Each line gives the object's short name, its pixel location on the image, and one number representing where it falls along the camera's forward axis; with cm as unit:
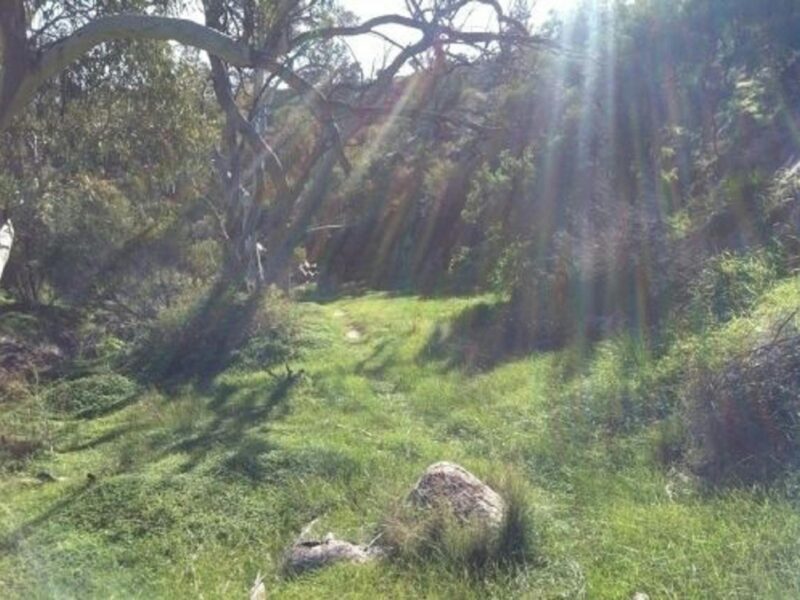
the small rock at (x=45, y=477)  756
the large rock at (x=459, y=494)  494
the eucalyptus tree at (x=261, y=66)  721
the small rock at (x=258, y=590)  470
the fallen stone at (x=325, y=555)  499
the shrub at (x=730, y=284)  851
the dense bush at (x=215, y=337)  1302
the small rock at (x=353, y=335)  1472
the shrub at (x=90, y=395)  1091
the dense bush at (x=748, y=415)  540
